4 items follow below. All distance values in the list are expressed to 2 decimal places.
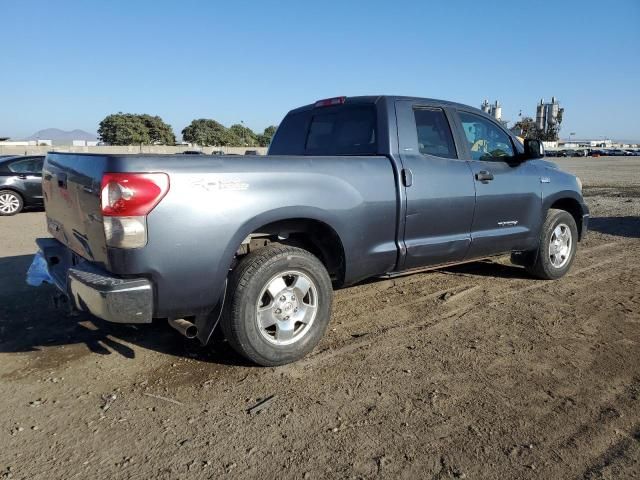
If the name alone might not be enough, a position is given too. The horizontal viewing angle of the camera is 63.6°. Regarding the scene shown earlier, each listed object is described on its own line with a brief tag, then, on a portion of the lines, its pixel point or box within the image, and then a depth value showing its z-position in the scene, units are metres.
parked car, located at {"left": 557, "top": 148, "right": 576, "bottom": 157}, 88.53
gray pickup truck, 3.00
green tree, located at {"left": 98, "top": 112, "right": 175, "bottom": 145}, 78.44
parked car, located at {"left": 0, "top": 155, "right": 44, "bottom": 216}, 12.34
